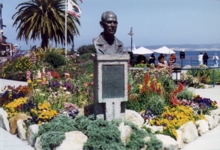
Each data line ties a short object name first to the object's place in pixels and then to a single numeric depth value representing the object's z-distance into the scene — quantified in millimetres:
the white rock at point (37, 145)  6699
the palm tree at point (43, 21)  33938
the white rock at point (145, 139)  6688
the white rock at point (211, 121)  8977
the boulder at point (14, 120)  8398
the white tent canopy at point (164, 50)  29025
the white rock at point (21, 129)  7884
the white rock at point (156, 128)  7676
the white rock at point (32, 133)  7230
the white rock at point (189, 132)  7770
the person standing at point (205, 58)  29109
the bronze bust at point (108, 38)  7621
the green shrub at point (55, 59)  20234
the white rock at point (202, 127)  8461
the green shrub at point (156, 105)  8812
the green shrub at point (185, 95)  10576
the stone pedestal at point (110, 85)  7469
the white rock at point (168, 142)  6848
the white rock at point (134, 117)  8078
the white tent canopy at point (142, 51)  29359
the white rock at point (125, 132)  6711
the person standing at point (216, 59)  28400
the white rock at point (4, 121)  8772
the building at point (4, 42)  26722
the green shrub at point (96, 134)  6383
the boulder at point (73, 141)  6289
